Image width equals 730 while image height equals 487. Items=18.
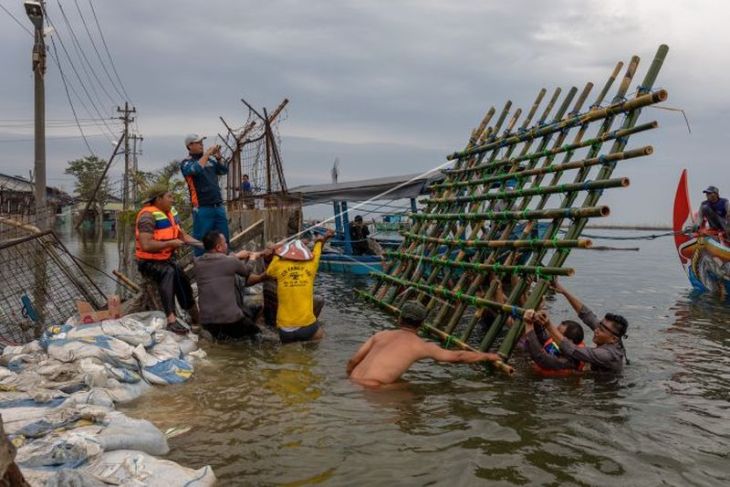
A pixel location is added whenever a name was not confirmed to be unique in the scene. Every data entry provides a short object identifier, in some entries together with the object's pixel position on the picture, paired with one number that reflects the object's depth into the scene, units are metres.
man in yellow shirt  7.85
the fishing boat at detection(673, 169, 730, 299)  15.84
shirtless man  5.80
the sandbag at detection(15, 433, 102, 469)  3.50
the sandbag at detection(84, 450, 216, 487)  3.42
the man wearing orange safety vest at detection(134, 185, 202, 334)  7.61
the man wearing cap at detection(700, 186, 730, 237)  15.32
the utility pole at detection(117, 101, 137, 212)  34.31
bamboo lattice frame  6.49
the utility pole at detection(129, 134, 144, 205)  38.22
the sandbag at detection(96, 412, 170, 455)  3.85
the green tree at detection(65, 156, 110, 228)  57.31
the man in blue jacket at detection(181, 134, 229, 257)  8.89
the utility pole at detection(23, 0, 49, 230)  10.01
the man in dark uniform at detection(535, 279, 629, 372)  6.34
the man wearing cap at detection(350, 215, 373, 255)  21.45
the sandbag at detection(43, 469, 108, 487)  3.20
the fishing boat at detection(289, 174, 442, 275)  17.75
